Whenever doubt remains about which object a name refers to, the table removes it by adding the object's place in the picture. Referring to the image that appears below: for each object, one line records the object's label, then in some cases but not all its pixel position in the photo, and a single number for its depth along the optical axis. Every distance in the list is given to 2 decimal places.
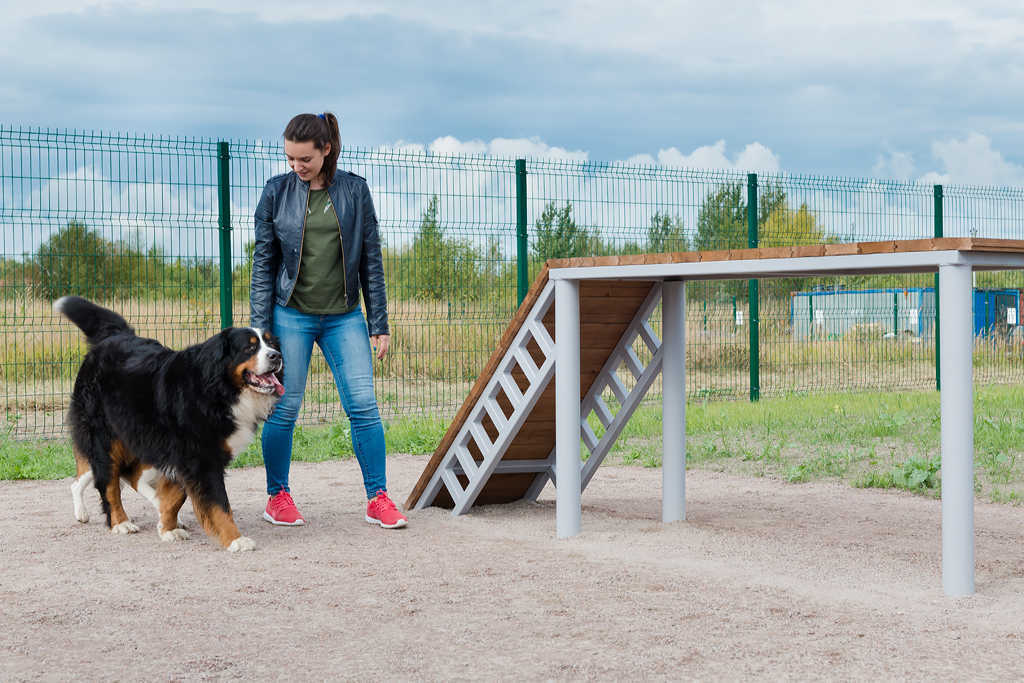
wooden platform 5.48
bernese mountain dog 4.92
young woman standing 5.23
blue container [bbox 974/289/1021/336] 17.45
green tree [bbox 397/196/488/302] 10.45
